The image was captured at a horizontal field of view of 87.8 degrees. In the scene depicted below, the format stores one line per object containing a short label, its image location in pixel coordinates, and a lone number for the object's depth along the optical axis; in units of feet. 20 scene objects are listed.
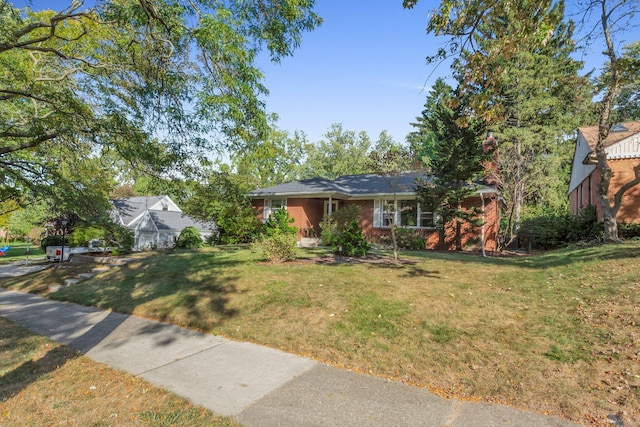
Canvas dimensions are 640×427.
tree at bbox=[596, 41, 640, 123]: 71.26
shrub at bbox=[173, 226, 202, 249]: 61.48
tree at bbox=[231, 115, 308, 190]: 103.24
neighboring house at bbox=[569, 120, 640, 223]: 44.45
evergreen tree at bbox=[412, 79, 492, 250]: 48.19
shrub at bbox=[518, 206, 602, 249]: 46.21
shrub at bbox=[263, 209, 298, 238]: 35.78
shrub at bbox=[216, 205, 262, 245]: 59.62
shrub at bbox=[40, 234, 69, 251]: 61.41
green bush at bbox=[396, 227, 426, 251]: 49.85
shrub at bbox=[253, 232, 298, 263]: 32.45
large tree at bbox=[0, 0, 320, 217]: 21.35
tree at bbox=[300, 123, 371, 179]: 132.26
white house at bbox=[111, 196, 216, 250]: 80.64
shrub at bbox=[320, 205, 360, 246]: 43.91
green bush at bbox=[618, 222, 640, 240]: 41.73
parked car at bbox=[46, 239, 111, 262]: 51.31
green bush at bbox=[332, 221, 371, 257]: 36.29
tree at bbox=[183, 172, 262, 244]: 59.72
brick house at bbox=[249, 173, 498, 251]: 51.31
